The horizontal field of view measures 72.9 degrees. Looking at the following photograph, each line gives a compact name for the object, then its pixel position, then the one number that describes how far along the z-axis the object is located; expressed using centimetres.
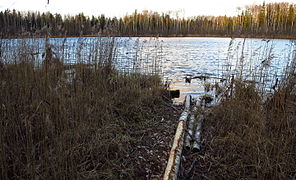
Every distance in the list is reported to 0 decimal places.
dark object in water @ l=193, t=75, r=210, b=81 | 959
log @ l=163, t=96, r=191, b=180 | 248
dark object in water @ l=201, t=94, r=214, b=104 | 628
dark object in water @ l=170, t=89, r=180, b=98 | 668
